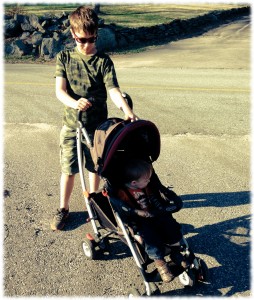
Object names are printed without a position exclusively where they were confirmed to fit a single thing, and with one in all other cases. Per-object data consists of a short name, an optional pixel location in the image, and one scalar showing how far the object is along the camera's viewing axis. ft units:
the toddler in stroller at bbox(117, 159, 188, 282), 9.82
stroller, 10.03
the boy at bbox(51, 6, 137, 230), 10.97
